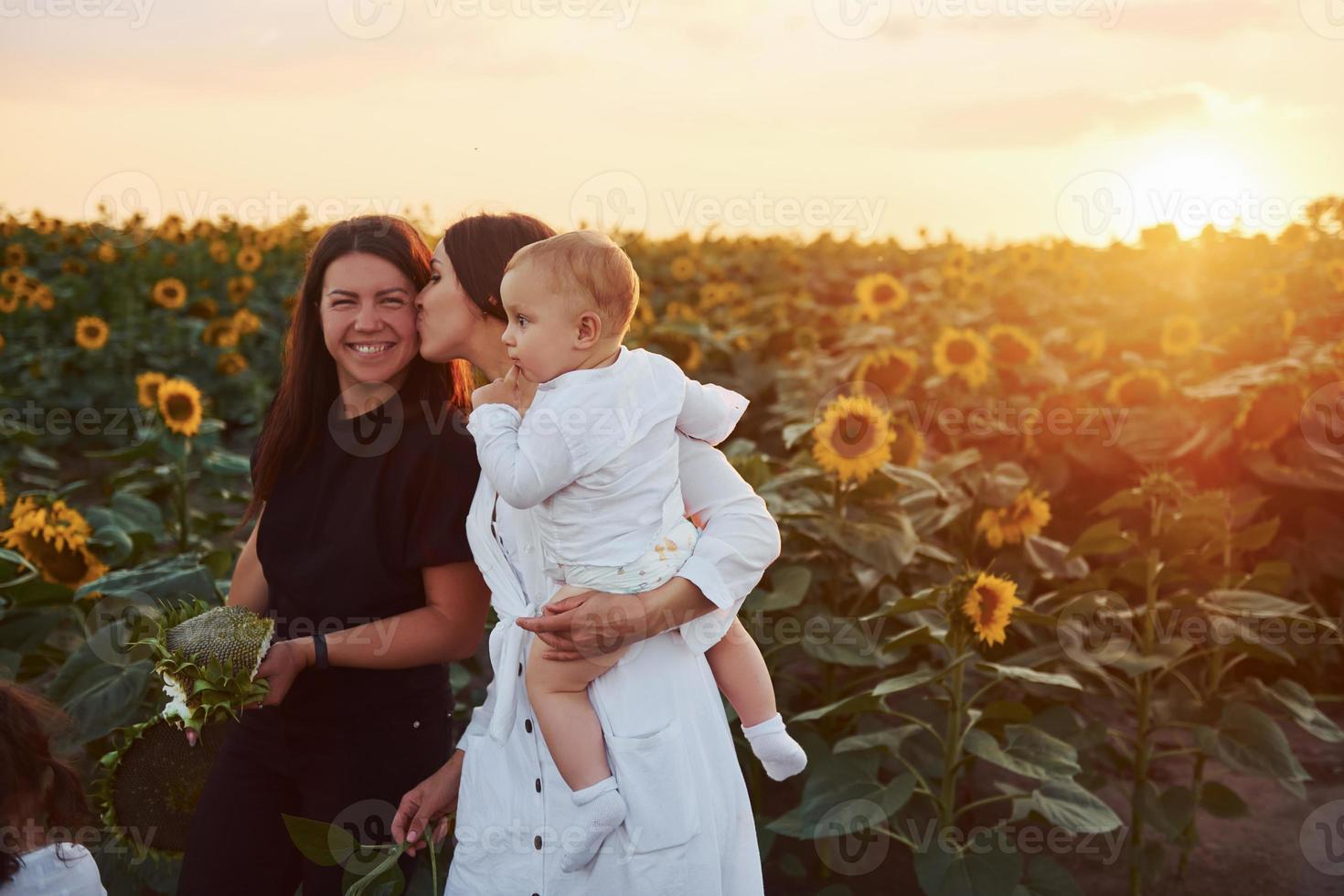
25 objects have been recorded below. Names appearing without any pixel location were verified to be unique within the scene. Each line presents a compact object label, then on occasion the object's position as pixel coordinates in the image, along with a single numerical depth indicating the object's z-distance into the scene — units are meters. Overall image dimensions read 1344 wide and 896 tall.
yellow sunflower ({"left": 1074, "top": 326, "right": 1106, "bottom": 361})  5.77
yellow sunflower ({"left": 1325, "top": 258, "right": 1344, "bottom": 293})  6.66
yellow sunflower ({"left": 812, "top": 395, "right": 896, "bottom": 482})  3.10
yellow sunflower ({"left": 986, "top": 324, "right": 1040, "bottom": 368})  5.30
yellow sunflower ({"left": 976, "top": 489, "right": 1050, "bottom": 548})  3.49
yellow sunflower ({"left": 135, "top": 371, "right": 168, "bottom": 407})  3.82
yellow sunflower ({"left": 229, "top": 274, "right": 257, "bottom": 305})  7.45
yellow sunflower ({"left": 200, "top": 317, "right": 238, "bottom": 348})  6.43
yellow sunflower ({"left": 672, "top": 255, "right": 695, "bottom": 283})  10.59
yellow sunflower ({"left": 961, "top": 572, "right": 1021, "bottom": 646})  2.60
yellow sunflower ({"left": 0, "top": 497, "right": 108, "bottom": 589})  2.98
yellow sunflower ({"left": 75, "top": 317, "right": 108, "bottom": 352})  7.06
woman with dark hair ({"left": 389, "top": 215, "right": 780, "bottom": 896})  1.67
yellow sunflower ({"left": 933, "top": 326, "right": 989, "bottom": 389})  5.11
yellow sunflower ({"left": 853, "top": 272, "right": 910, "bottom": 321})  7.11
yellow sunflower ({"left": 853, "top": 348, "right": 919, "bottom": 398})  4.61
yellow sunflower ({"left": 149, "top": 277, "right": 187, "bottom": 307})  8.05
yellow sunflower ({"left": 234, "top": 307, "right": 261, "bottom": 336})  7.31
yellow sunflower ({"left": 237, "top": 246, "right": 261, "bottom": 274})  9.05
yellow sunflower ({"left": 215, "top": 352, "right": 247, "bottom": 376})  5.50
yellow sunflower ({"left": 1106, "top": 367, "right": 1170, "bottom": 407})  4.70
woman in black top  2.13
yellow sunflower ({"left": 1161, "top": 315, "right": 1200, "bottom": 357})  5.70
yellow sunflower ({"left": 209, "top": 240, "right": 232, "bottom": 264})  9.50
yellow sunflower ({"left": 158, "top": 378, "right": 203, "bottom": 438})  3.54
